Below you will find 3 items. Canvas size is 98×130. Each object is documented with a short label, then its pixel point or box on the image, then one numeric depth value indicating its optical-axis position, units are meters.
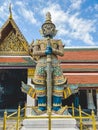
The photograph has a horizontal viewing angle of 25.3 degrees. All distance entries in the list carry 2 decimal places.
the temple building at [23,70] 9.59
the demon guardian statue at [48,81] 6.10
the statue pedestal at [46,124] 5.52
